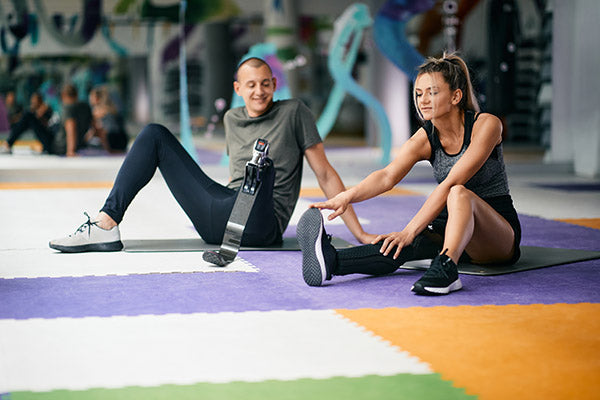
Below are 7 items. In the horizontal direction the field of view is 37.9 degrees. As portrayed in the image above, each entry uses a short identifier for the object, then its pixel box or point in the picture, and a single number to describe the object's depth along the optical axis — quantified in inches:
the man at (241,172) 182.4
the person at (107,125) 554.9
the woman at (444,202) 146.0
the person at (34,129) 553.0
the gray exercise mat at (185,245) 192.9
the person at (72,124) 531.5
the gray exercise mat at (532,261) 163.9
